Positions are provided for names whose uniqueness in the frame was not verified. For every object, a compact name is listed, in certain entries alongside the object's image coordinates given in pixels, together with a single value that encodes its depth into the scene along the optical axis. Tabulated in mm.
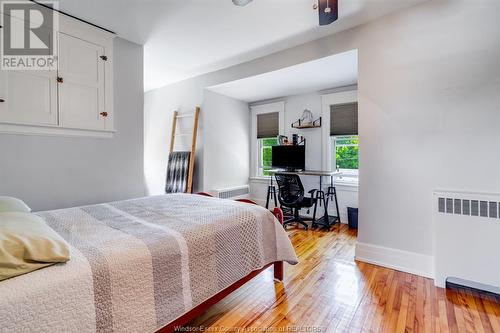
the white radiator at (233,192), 4247
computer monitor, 4164
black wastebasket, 3576
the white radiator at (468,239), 1844
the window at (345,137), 3818
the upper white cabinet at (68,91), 2090
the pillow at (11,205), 1349
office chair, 3500
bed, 836
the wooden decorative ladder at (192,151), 3963
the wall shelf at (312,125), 4113
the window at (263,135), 4730
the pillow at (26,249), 823
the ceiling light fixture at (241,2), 2057
